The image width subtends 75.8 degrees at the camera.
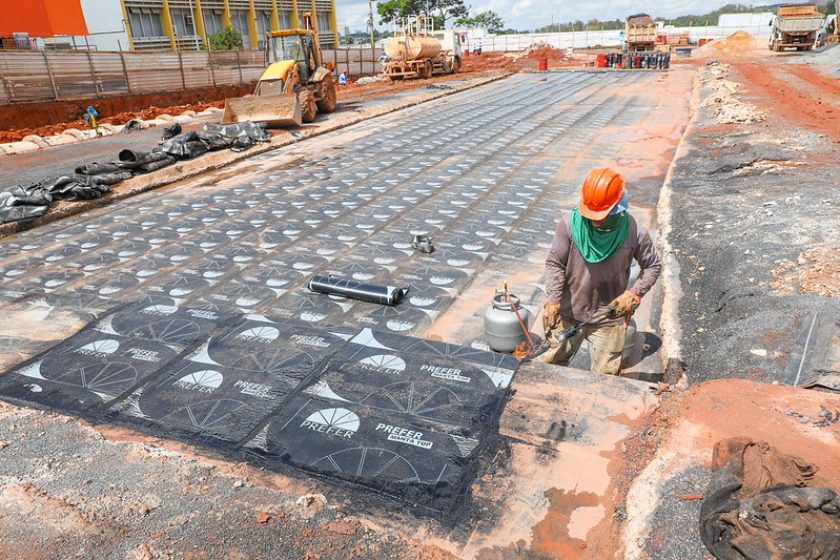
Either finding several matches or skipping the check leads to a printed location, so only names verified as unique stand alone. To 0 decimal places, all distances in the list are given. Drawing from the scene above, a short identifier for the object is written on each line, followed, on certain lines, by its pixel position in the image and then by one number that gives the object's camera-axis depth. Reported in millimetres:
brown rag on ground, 2090
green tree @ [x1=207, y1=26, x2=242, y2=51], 40531
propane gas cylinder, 4668
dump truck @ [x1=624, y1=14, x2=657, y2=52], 37344
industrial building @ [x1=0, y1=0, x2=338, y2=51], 31803
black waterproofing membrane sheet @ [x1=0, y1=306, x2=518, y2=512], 3021
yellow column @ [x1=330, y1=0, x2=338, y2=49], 54438
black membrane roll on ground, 5699
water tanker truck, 31656
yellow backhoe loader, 15992
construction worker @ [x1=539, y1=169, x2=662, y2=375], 3676
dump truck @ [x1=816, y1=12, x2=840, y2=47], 37281
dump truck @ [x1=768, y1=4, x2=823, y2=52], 34750
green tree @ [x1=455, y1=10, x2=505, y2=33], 87562
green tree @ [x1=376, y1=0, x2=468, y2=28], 65688
